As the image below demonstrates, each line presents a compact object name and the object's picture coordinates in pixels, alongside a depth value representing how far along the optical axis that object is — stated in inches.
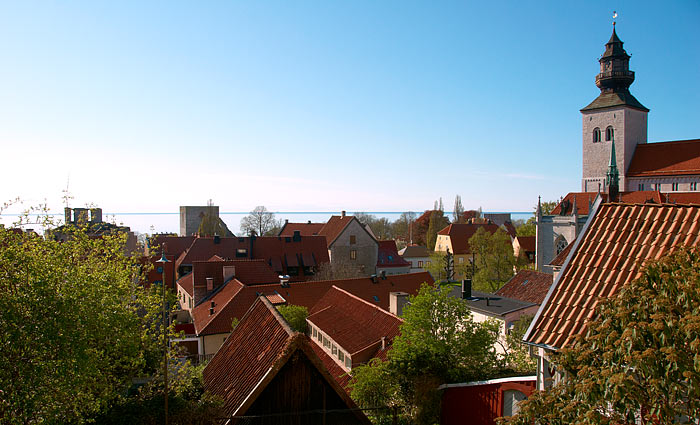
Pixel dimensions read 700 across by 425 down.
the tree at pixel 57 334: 274.2
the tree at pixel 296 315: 904.3
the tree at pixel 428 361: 508.1
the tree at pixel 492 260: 1819.6
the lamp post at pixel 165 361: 350.6
